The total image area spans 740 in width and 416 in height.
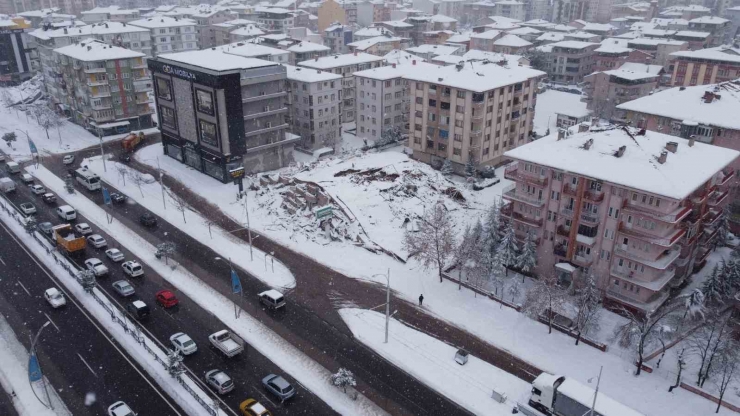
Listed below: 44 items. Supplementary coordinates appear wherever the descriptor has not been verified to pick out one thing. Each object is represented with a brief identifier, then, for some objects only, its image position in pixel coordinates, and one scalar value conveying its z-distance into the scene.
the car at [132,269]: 60.56
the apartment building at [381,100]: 103.06
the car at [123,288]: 56.78
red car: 55.12
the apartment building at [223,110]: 80.69
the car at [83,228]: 70.37
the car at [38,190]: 82.62
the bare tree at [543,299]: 50.53
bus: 84.38
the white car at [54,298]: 54.59
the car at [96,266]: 60.56
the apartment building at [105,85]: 106.56
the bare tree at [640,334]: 46.12
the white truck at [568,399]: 39.72
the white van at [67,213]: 73.81
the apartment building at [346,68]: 114.79
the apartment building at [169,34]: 165.25
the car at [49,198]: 79.88
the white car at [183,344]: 48.16
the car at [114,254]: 64.06
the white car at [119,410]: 40.49
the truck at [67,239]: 64.56
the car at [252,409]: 40.55
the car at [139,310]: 53.29
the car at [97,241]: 66.87
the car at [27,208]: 75.49
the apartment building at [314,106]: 98.00
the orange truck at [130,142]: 101.88
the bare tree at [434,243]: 60.28
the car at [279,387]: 43.09
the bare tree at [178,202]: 76.19
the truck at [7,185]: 83.12
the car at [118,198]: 79.94
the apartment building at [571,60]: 160.35
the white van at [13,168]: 90.50
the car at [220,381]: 43.59
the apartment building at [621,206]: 51.41
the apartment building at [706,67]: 114.72
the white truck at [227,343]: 48.00
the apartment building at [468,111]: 85.81
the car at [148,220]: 73.19
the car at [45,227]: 70.38
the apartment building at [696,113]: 68.25
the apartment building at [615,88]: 121.75
